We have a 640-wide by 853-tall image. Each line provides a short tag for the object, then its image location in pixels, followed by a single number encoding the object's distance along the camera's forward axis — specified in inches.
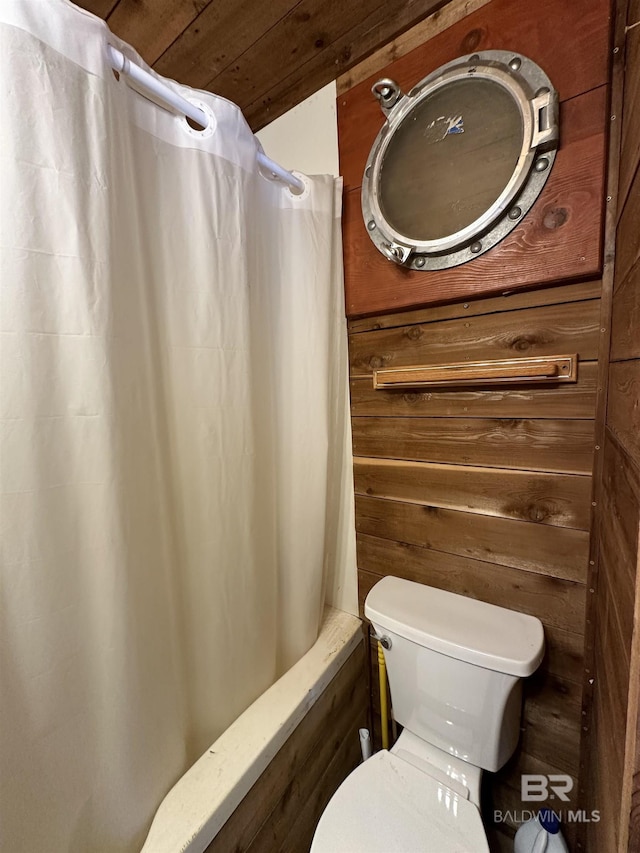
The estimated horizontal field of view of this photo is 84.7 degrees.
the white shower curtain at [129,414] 21.1
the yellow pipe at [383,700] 41.8
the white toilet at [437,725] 28.9
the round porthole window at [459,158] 29.8
